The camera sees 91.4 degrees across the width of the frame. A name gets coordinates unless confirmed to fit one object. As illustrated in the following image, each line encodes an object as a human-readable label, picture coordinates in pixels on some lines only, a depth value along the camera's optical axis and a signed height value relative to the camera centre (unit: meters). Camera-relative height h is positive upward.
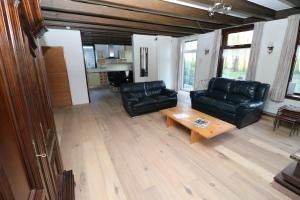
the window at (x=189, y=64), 6.27 +0.01
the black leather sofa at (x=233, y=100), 3.17 -0.89
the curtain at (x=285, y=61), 3.19 +0.05
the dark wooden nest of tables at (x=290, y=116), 2.87 -1.04
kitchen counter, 7.74 -0.13
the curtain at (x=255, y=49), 3.74 +0.37
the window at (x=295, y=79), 3.34 -0.36
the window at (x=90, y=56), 7.80 +0.47
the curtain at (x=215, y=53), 4.71 +0.34
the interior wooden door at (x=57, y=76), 4.46 -0.33
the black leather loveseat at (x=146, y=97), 3.88 -0.94
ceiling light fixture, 2.51 +0.98
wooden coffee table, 2.46 -1.09
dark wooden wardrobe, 0.55 -0.21
